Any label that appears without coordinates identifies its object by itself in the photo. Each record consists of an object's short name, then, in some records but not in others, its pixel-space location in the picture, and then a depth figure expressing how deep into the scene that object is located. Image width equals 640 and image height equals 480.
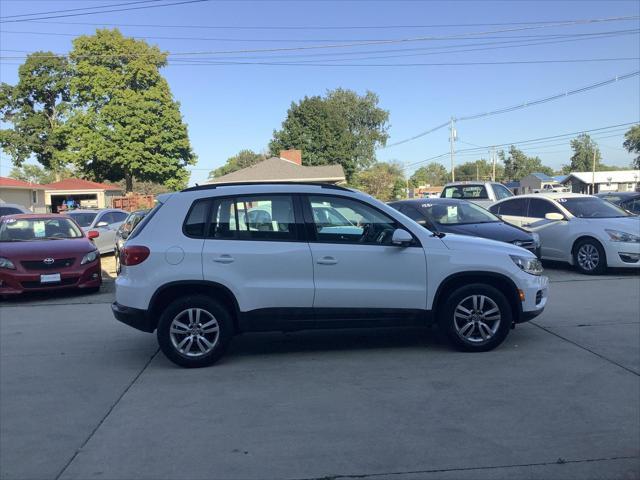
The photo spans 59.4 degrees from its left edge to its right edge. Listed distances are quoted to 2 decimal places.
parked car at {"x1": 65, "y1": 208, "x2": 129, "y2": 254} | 16.39
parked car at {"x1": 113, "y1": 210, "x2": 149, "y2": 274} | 13.24
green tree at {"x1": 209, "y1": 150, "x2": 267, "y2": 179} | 88.10
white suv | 5.64
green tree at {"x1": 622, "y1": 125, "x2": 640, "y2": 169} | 85.62
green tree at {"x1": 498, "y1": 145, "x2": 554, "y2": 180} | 109.81
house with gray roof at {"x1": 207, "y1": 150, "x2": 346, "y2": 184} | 36.06
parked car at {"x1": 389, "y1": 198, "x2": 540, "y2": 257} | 10.30
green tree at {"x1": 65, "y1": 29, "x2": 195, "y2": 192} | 42.38
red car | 9.53
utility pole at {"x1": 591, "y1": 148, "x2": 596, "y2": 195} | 69.69
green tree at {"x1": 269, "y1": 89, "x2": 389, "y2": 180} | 60.53
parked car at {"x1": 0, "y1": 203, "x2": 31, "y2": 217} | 14.20
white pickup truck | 18.05
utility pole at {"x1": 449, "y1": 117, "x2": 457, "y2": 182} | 52.19
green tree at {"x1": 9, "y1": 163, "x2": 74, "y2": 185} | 133.75
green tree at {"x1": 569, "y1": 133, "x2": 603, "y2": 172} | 112.92
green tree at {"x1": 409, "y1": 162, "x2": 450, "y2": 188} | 133.12
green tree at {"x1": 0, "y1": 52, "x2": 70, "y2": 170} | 47.62
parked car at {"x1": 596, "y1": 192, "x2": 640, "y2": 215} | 17.52
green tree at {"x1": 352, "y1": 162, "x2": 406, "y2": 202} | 53.12
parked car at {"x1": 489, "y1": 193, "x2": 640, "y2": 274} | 10.76
